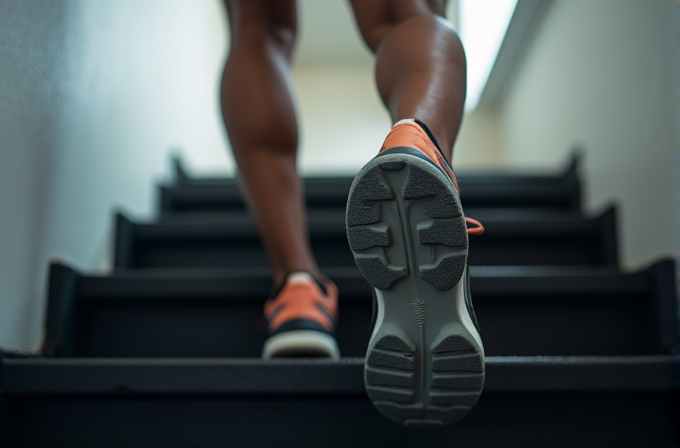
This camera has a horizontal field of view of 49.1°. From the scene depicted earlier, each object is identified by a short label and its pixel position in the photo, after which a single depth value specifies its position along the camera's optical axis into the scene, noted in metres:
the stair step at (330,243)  1.51
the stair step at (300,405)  0.89
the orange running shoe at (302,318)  0.99
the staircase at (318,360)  0.89
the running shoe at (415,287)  0.68
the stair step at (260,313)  1.16
